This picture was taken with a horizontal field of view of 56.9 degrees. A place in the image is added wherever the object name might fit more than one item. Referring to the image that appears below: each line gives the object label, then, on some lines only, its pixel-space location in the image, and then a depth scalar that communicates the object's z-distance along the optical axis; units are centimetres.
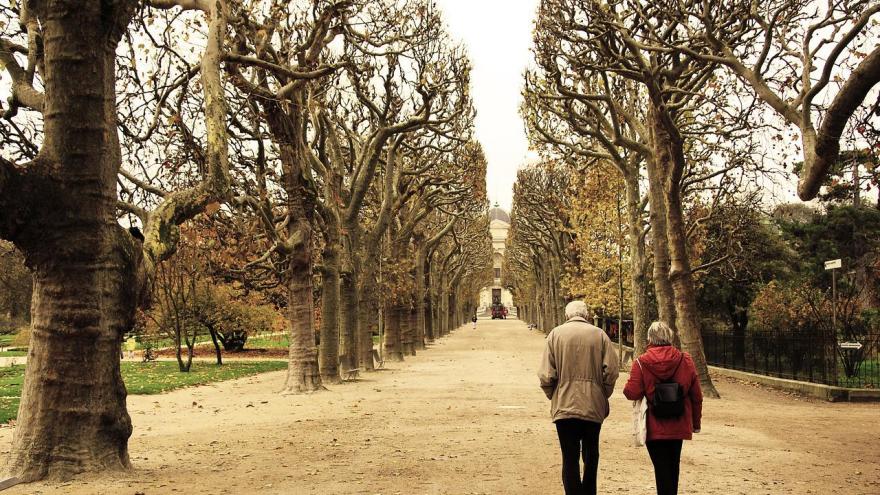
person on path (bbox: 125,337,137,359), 3802
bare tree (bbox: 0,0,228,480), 778
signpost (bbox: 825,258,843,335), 1725
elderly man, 663
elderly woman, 630
